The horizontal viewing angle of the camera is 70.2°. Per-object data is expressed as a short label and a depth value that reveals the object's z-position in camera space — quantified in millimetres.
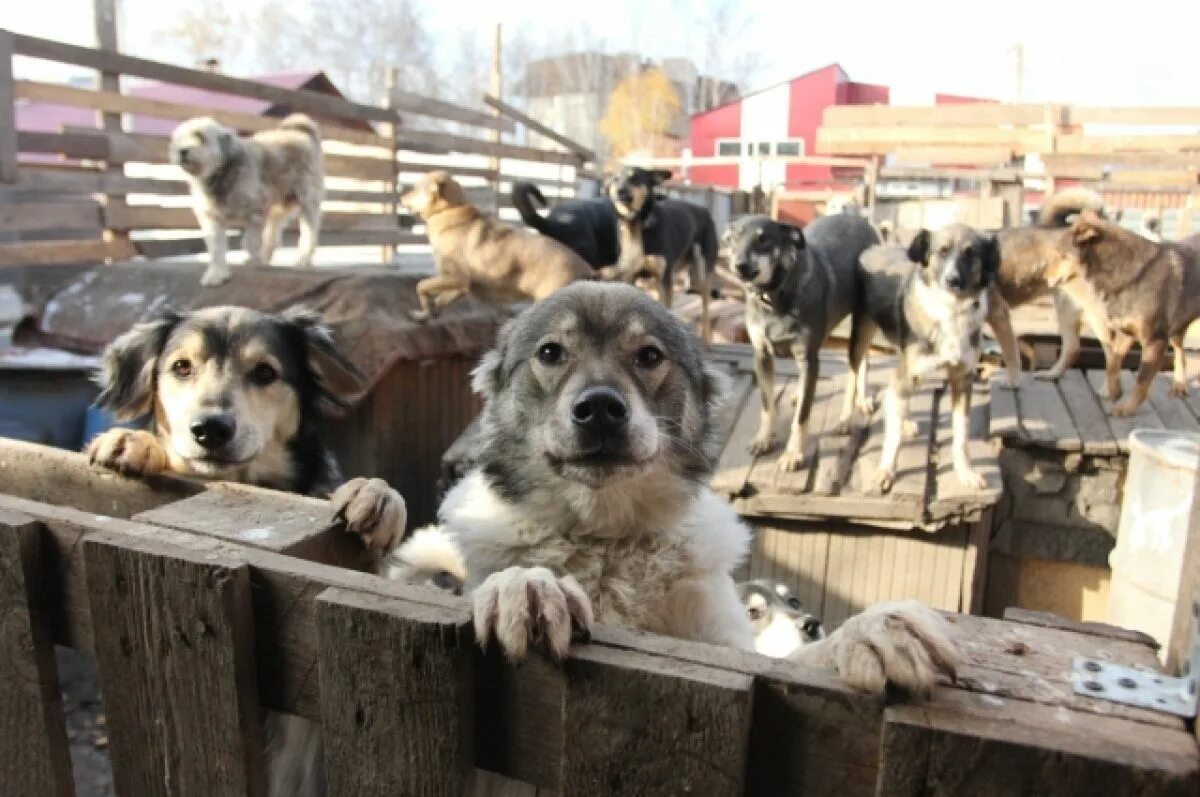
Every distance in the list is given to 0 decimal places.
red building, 30781
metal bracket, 912
